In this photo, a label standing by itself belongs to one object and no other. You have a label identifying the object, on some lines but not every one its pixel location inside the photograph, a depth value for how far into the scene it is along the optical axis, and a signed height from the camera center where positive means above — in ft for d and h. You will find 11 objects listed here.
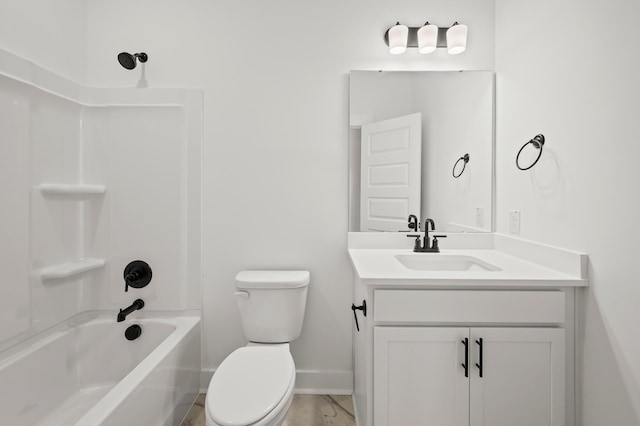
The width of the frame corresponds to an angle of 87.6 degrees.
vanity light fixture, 6.00 +3.13
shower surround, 6.13 +0.22
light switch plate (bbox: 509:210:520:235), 5.46 -0.18
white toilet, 3.77 -2.16
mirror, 6.15 +1.23
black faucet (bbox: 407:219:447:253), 5.88 -0.61
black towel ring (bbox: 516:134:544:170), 4.73 +0.99
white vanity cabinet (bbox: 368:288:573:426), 3.99 -1.81
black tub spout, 5.54 -1.76
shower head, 5.90 +2.68
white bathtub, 4.28 -2.47
